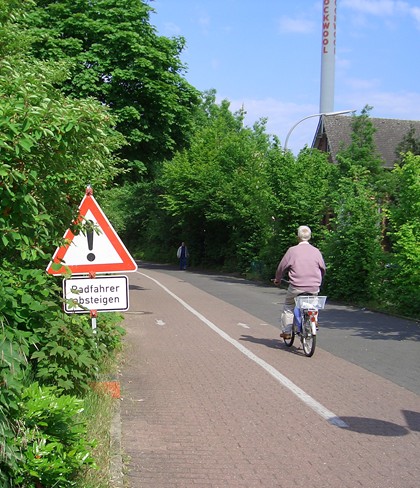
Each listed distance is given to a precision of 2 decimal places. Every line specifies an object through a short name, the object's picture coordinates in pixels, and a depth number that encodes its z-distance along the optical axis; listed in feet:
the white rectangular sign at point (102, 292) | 22.59
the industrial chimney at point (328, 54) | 191.42
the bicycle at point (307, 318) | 32.27
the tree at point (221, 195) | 120.16
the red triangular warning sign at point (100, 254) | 22.90
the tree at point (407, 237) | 50.31
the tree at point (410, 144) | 124.88
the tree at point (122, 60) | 58.18
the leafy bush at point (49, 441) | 12.67
